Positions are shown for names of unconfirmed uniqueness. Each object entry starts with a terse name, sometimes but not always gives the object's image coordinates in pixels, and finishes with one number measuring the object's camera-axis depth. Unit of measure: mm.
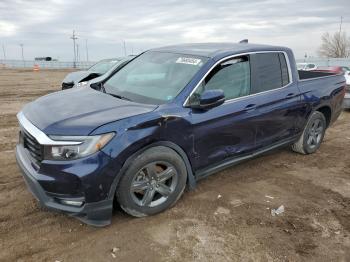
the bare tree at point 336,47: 78875
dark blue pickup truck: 3420
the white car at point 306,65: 29608
